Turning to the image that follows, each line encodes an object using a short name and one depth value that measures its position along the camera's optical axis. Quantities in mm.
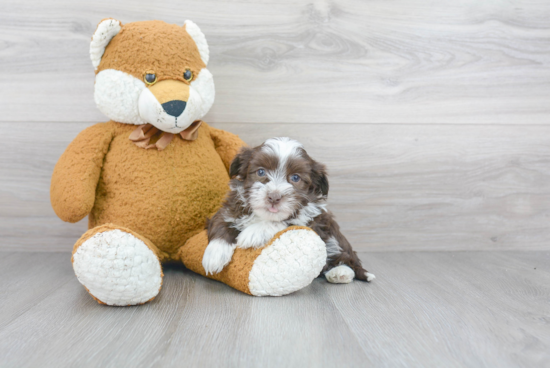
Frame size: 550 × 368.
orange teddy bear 1156
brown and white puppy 1104
